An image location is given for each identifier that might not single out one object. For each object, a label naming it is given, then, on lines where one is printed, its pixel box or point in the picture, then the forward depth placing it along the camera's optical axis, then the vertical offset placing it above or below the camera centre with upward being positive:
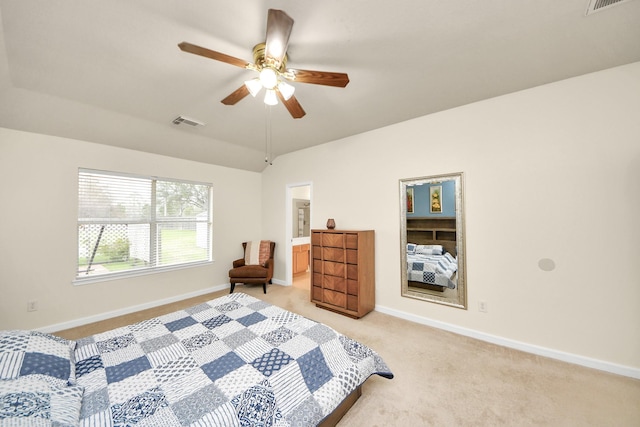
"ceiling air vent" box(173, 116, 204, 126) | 3.12 +1.32
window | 3.29 -0.07
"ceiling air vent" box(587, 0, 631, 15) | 1.52 +1.38
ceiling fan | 1.41 +1.07
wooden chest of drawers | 3.32 -0.77
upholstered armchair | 4.29 -0.89
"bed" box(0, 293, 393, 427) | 1.07 -0.89
